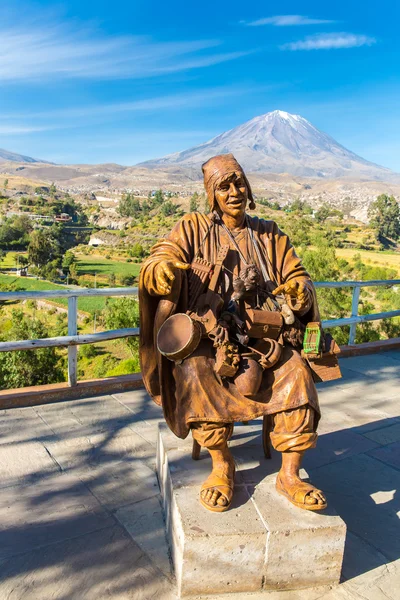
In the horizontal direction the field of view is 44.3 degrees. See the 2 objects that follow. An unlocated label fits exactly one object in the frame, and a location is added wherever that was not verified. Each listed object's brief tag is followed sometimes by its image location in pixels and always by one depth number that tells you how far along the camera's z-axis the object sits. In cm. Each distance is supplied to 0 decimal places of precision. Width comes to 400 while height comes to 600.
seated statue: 248
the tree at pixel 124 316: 3171
